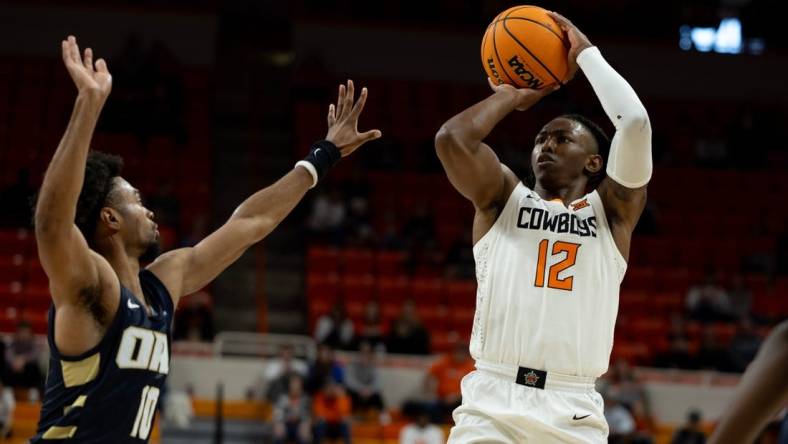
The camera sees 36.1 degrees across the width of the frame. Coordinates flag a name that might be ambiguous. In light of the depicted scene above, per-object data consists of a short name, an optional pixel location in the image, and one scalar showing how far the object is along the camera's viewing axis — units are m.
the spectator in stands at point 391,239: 18.31
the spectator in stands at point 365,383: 14.59
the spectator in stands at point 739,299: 18.14
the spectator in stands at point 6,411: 12.63
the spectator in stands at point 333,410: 13.64
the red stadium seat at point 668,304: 17.92
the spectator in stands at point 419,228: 18.41
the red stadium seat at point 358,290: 17.22
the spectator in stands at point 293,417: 13.22
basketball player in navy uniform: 3.87
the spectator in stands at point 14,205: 17.06
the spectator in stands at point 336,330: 15.53
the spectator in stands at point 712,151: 22.31
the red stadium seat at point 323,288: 17.23
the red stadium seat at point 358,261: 17.80
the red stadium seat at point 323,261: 17.83
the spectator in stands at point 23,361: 13.37
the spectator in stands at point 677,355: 16.36
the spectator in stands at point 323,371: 14.21
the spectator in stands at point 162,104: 19.77
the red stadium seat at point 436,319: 16.88
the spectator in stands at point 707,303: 17.67
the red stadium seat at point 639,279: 18.42
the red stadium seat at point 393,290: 17.28
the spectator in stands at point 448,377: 14.44
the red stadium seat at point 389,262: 17.92
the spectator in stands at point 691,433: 13.93
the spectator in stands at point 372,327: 15.59
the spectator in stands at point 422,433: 13.53
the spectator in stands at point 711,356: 16.31
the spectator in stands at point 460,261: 17.80
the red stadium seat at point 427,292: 17.36
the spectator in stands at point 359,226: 18.25
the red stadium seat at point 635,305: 17.83
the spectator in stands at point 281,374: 14.10
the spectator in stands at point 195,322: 15.21
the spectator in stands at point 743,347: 16.30
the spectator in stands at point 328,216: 18.34
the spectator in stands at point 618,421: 14.01
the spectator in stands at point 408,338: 15.51
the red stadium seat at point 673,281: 18.58
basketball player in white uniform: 4.87
